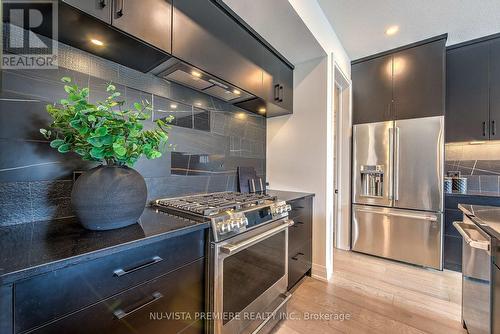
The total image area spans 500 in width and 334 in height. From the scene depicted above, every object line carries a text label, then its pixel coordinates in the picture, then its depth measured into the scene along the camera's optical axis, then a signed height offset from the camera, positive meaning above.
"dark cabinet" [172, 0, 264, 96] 1.25 +0.86
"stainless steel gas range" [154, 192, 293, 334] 1.09 -0.56
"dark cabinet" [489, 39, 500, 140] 2.33 +0.91
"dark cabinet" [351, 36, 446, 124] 2.42 +1.07
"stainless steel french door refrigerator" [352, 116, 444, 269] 2.37 -0.26
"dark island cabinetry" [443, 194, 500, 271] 2.33 -0.74
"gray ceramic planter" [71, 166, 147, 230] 0.86 -0.14
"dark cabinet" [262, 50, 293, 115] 2.00 +0.85
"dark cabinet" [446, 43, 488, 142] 2.39 +0.90
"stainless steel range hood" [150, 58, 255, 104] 1.35 +0.64
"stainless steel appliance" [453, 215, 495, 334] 1.15 -0.69
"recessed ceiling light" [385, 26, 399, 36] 2.25 +1.52
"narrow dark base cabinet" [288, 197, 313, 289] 1.88 -0.70
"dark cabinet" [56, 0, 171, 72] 0.91 +0.65
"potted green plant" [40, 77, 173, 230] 0.84 +0.05
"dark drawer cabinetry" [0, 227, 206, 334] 0.59 -0.45
